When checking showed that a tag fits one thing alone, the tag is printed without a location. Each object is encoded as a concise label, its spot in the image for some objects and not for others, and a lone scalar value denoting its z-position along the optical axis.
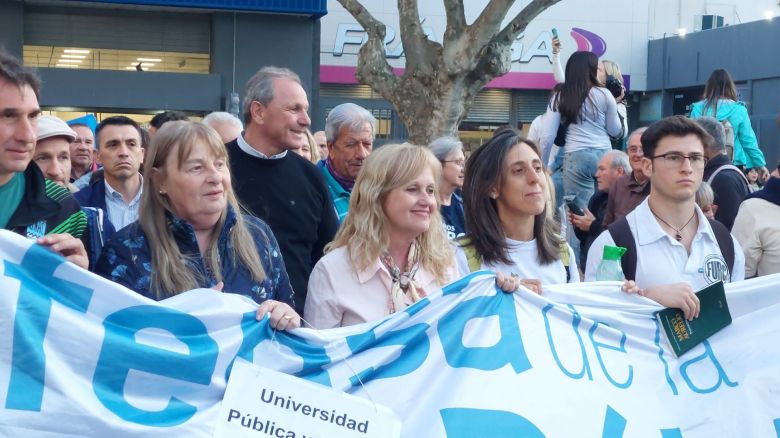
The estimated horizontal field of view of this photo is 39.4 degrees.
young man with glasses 5.02
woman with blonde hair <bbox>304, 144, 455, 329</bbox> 4.48
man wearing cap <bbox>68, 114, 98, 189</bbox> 8.37
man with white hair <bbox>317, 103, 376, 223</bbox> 6.38
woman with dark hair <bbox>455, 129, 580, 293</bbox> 4.92
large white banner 3.69
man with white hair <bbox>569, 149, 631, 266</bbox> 7.74
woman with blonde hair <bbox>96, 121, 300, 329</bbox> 4.04
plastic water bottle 4.83
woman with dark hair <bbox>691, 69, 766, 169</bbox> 9.62
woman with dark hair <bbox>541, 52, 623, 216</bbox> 8.91
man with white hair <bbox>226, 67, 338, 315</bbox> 5.36
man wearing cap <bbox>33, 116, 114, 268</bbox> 6.60
